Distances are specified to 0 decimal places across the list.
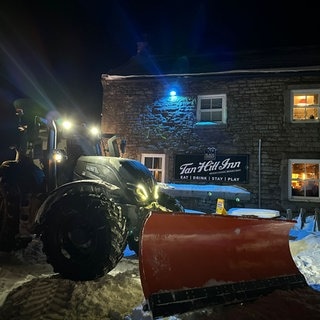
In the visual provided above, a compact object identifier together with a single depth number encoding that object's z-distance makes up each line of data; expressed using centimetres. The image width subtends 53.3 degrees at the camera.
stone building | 1105
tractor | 430
